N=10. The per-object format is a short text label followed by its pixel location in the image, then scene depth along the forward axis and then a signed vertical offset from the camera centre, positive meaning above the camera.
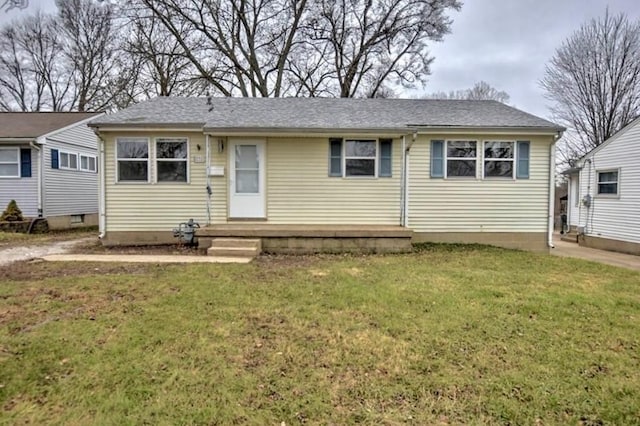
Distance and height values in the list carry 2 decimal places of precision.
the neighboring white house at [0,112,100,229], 13.47 +1.16
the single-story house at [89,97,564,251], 9.25 +0.60
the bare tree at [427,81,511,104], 32.19 +9.15
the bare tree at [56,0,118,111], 20.31 +8.22
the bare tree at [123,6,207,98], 18.62 +6.77
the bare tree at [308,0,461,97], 20.42 +8.78
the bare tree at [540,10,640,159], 20.19 +6.80
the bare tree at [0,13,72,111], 20.94 +7.59
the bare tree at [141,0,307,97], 19.20 +8.20
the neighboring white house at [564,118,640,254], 11.82 +0.29
